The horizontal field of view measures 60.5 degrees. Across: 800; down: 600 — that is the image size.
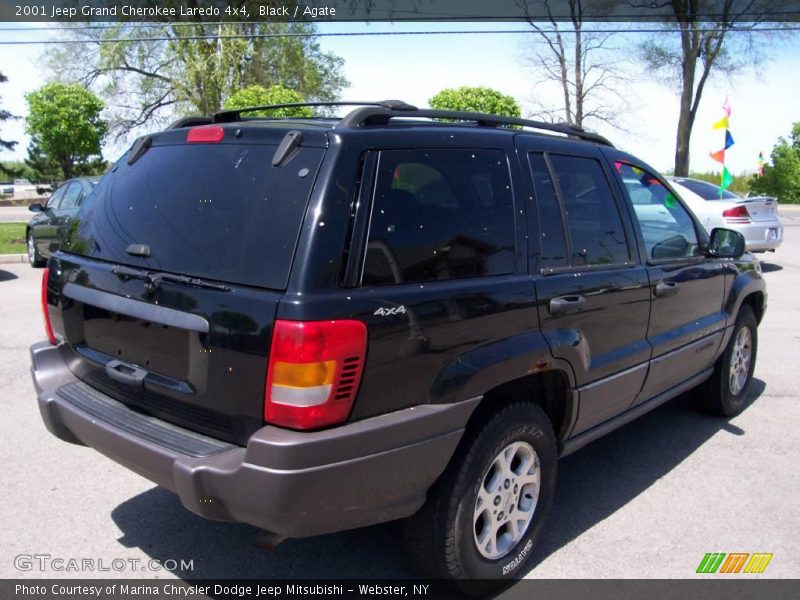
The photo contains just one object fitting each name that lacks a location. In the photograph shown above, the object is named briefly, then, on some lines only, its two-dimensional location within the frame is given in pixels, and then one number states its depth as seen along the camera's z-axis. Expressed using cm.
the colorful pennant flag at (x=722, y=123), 1200
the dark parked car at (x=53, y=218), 1150
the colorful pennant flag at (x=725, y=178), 1294
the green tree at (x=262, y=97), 1745
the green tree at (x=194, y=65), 2442
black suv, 231
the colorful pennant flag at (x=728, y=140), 1275
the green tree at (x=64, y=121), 2059
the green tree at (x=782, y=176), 3594
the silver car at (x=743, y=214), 1194
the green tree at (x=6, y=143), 2610
